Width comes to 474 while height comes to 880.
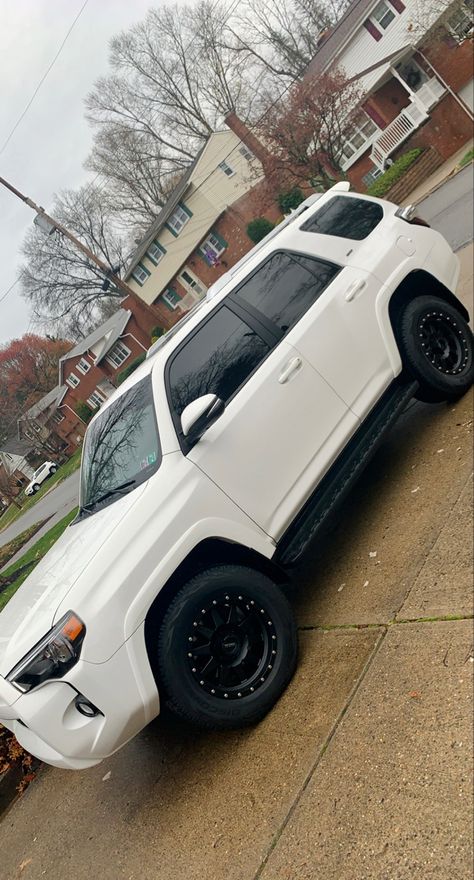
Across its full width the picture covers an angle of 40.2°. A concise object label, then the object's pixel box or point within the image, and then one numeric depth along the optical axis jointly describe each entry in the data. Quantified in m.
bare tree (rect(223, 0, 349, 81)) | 49.94
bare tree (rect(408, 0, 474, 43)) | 25.58
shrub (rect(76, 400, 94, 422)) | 27.30
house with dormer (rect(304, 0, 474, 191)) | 26.91
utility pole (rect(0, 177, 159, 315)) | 26.50
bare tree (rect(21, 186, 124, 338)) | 38.59
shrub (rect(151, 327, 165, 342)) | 39.63
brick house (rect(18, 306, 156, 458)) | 39.16
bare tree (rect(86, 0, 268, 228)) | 50.44
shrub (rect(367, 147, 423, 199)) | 26.09
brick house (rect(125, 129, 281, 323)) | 40.12
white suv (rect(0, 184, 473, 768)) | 3.09
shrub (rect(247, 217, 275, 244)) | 34.53
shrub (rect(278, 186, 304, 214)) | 31.28
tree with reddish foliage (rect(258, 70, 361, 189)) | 27.62
